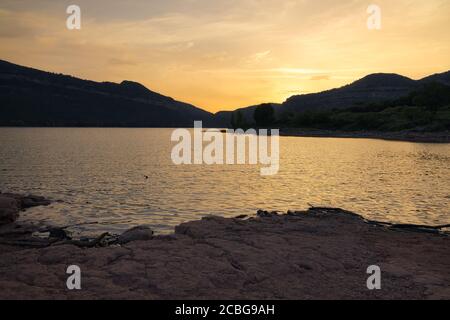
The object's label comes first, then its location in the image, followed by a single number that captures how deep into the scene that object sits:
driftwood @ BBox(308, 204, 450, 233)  21.81
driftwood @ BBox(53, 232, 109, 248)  17.94
